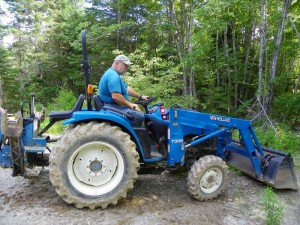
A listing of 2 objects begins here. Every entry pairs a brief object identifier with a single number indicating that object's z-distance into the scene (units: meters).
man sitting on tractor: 3.57
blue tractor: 3.28
